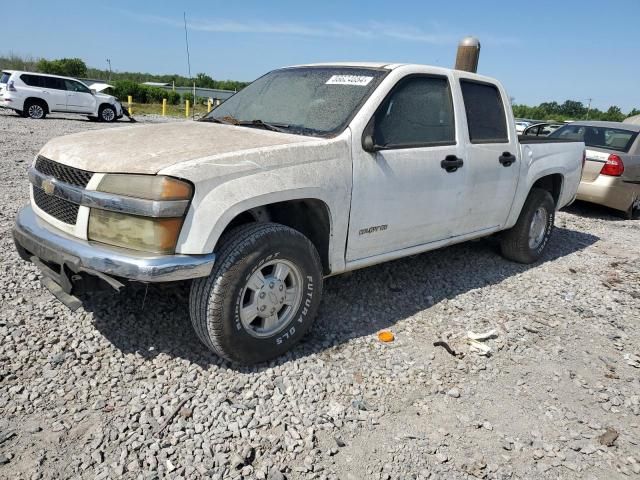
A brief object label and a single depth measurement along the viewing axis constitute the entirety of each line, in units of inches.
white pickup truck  98.6
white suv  665.0
